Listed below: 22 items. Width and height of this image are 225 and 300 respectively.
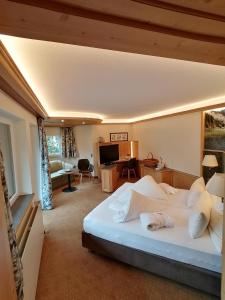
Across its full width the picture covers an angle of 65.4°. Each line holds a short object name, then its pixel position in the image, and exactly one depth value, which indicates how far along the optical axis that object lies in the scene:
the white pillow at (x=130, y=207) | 2.43
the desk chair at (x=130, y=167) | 6.67
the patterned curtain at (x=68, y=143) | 7.17
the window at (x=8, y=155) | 2.43
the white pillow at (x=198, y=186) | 2.80
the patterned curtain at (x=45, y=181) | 4.26
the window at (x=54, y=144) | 7.18
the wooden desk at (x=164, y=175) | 4.98
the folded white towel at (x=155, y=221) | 2.20
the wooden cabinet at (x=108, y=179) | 5.42
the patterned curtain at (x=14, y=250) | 1.18
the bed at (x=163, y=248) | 1.86
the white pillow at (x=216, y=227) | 1.87
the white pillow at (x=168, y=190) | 3.41
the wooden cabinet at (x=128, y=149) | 7.14
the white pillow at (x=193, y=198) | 2.66
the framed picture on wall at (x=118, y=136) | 7.05
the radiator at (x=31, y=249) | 1.67
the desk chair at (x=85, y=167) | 6.89
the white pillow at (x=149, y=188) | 3.17
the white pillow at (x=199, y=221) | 2.00
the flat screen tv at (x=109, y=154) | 6.43
